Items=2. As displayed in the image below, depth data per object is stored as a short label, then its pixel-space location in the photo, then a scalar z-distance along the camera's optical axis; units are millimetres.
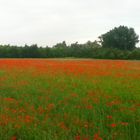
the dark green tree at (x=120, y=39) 55970
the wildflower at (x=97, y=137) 3796
